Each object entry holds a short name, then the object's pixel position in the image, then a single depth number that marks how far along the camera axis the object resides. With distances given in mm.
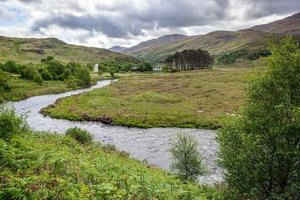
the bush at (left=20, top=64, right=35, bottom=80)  94034
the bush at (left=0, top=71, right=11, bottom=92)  73540
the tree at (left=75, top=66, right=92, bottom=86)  100314
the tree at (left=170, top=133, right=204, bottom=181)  25726
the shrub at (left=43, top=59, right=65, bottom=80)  104552
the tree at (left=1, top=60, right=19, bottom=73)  99921
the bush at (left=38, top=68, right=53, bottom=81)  100314
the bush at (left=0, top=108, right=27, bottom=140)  18044
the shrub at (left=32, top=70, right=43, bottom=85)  92464
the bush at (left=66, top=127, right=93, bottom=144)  34627
